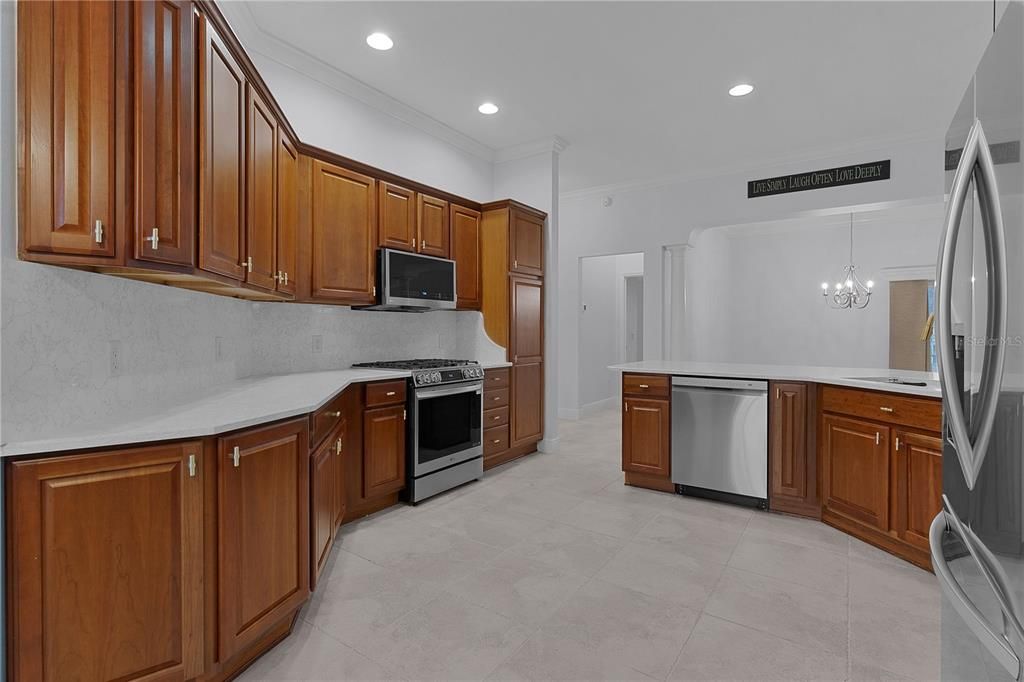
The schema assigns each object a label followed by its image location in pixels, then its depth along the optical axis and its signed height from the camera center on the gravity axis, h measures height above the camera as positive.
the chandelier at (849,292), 7.21 +0.71
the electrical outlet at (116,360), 1.81 -0.08
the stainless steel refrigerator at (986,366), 0.79 -0.05
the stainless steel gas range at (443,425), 3.44 -0.64
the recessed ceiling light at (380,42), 3.20 +1.96
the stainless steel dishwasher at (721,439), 3.35 -0.70
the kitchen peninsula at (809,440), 2.57 -0.64
